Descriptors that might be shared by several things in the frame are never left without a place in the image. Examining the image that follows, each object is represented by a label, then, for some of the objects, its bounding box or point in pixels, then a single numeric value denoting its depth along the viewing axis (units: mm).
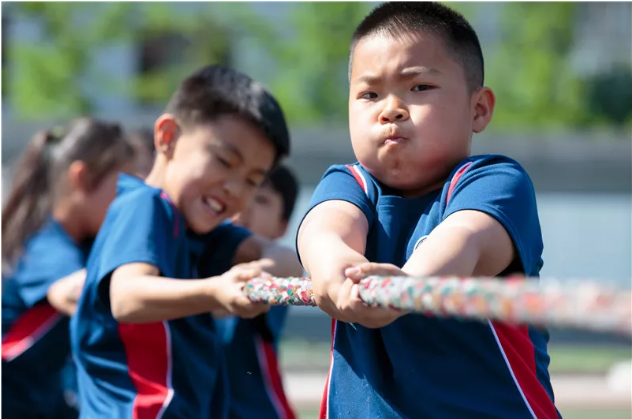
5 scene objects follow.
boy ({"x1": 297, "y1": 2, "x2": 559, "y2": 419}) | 3330
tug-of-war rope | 2033
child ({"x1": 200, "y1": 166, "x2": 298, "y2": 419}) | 6137
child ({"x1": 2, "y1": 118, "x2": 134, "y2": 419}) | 7016
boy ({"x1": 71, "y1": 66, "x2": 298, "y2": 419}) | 4625
